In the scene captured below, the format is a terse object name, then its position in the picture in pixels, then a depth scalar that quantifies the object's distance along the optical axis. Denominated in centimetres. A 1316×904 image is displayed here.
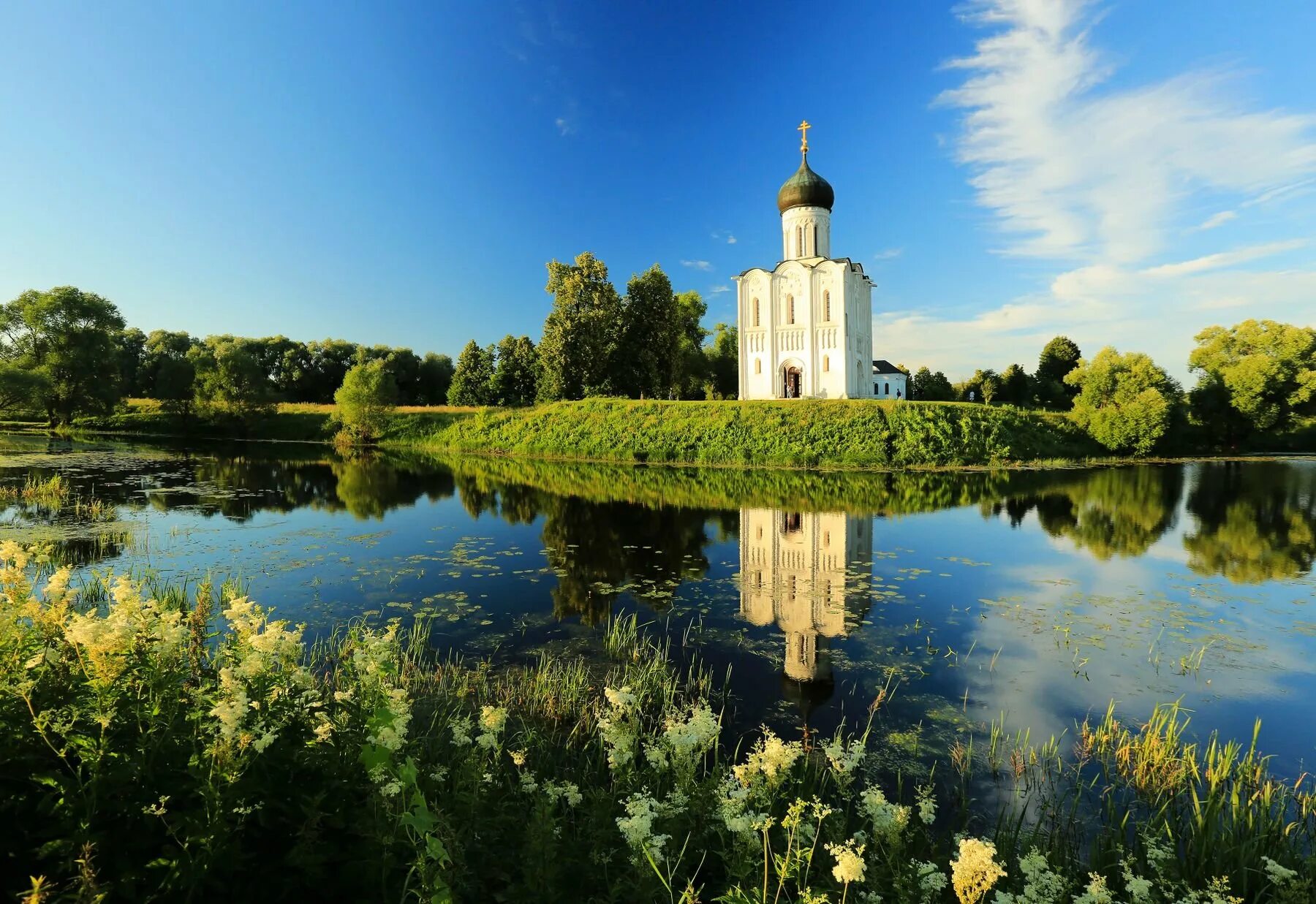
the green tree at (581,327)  4669
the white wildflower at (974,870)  228
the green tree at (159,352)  7325
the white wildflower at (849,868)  229
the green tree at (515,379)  6238
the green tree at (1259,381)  4366
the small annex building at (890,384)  6178
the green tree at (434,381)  8156
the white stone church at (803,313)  4516
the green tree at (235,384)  5375
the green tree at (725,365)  6850
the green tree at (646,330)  4953
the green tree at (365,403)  5038
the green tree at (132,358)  7128
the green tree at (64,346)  4750
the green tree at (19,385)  3941
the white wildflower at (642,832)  302
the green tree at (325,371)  7756
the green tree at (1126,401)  3834
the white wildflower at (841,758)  385
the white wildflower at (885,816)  327
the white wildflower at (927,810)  366
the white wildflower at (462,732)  421
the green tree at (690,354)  5666
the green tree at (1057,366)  6506
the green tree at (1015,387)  6562
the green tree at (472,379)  6488
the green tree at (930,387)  6572
